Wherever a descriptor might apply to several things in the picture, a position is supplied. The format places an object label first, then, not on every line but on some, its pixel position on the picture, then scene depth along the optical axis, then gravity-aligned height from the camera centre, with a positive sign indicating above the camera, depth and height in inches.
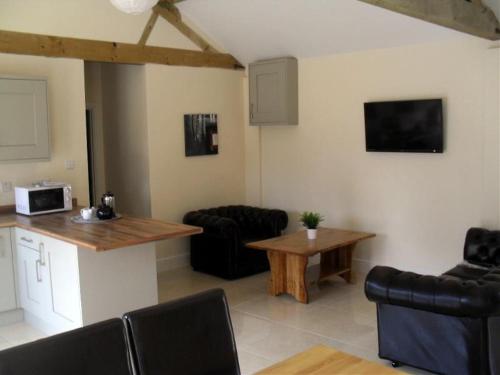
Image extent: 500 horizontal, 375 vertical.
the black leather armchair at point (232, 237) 237.9 -39.7
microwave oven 194.1 -16.2
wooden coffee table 205.0 -42.8
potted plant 220.1 -31.1
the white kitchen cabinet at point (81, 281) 157.8 -38.4
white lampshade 124.6 +32.6
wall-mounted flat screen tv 211.6 +6.4
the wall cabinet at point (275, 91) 257.3 +25.7
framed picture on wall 262.8 +6.6
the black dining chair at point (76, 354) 65.4 -24.8
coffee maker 180.5 -18.8
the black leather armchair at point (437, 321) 130.0 -44.0
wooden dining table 79.3 -32.2
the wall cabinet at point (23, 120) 190.1 +11.6
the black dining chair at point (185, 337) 78.2 -27.4
